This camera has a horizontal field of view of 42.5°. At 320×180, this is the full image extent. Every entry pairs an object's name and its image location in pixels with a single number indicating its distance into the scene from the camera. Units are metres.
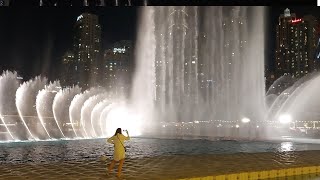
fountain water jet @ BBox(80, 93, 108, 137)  47.12
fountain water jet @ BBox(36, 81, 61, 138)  46.20
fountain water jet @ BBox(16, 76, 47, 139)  43.74
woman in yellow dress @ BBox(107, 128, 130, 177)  10.68
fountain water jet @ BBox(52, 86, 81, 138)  50.09
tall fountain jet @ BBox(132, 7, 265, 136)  49.41
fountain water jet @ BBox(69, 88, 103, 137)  47.88
